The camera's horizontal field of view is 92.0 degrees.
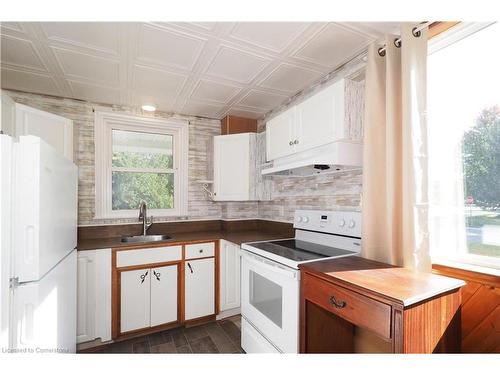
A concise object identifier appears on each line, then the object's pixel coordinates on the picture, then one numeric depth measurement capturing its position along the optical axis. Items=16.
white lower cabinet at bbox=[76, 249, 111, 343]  1.93
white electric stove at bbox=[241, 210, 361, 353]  1.41
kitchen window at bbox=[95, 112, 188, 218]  2.54
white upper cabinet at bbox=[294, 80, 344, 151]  1.55
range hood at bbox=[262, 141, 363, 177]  1.54
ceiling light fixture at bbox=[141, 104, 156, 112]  2.60
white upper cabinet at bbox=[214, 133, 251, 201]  2.67
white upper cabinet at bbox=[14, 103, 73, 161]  1.83
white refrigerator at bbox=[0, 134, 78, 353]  0.99
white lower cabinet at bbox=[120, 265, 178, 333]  2.10
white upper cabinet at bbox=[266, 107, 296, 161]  1.98
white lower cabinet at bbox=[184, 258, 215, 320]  2.30
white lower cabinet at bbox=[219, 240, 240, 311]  2.45
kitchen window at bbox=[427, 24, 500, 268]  1.17
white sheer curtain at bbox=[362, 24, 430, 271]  1.29
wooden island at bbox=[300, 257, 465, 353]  0.92
